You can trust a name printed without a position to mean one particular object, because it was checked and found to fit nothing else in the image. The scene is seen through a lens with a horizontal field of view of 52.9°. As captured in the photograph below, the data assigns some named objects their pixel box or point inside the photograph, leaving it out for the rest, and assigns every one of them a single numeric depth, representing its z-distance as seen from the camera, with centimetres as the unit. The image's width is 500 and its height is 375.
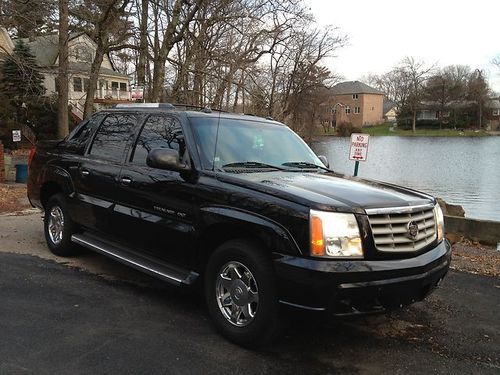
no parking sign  1075
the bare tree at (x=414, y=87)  9686
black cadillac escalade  347
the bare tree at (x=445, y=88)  9456
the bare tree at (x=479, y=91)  9131
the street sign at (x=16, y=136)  2228
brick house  11188
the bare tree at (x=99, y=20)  1792
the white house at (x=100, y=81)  3359
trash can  1595
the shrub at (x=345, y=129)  8365
